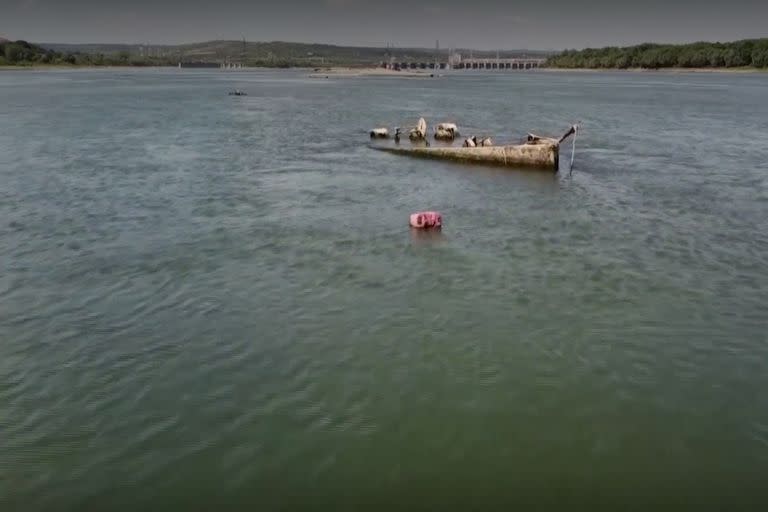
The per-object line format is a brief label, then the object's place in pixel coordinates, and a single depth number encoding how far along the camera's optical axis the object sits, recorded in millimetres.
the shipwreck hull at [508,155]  40031
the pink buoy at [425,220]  27266
